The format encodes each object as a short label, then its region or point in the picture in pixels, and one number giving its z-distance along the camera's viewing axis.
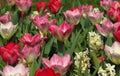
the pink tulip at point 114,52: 2.02
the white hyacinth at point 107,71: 1.90
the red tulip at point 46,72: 1.56
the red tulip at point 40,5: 3.80
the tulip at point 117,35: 2.14
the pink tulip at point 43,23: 2.58
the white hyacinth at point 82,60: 2.02
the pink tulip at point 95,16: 2.98
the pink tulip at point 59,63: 1.86
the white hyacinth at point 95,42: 2.30
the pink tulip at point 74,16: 2.91
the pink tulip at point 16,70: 1.86
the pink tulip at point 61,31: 2.27
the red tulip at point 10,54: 2.04
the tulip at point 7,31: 2.58
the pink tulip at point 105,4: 3.55
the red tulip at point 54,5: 3.45
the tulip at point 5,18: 3.03
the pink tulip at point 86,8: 3.49
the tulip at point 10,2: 3.59
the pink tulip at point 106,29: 2.46
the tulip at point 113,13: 3.04
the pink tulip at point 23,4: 3.28
